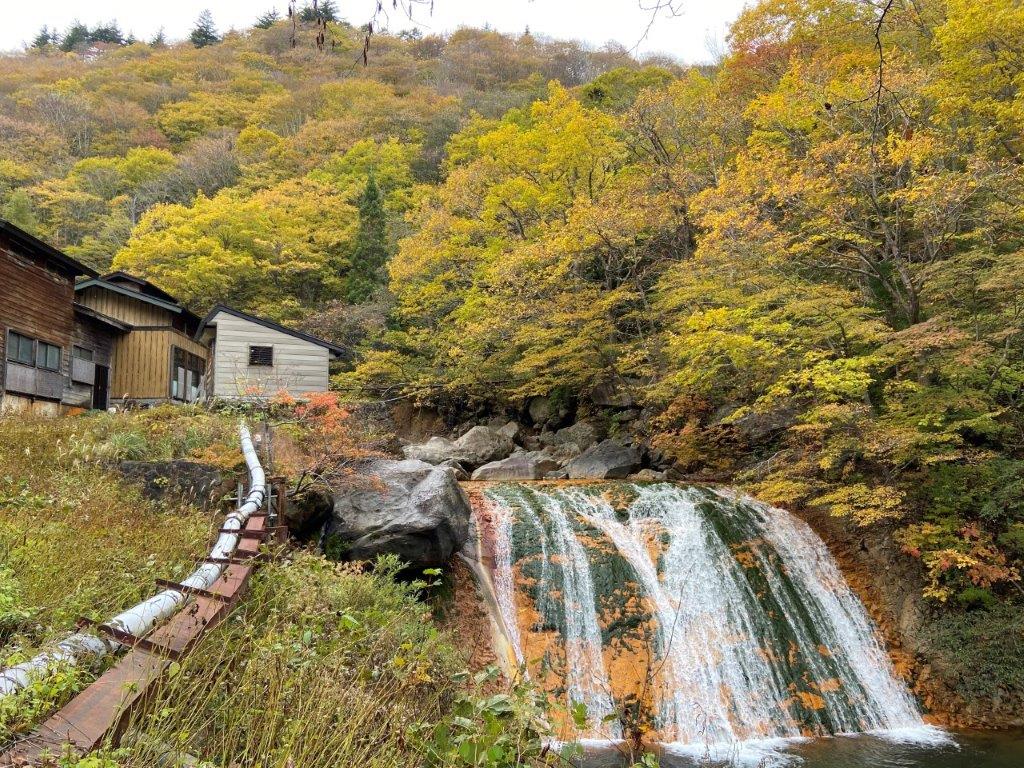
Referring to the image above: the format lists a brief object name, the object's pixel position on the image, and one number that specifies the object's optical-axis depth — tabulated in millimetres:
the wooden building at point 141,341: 22625
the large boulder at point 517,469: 18453
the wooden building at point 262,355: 22531
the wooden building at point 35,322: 16594
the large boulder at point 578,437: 21109
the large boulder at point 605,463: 17766
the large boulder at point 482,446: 20516
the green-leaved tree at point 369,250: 32812
